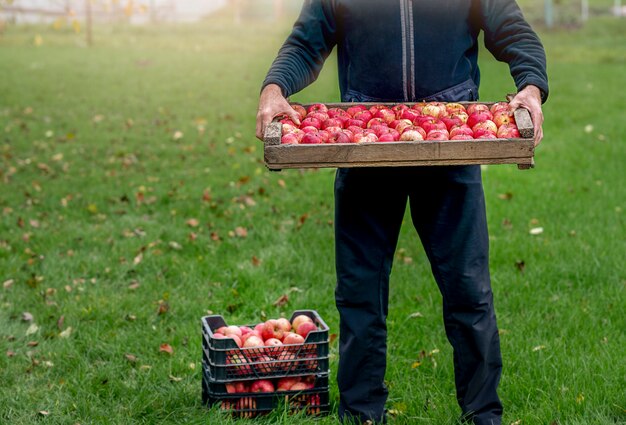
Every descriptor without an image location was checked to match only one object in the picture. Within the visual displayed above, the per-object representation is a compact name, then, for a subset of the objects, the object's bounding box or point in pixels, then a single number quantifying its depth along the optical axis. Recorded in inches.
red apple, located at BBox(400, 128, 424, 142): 126.3
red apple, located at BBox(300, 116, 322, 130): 133.8
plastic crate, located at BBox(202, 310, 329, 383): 153.9
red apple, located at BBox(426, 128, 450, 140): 126.4
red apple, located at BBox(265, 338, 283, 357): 156.3
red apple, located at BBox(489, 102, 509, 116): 130.6
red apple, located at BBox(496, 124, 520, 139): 124.0
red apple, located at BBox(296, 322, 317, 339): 163.2
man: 135.8
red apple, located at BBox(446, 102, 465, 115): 133.6
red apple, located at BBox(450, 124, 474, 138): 126.6
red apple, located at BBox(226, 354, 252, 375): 155.1
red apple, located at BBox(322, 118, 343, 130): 132.7
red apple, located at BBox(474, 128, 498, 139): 125.0
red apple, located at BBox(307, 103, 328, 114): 139.3
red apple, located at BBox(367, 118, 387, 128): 131.7
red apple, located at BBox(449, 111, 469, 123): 131.3
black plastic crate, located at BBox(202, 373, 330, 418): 155.0
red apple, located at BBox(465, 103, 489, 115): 132.7
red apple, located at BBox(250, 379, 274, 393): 155.8
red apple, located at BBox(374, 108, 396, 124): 133.8
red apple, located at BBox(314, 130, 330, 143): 126.3
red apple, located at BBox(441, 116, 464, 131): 130.0
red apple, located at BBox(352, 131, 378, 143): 124.7
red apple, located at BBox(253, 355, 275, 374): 156.1
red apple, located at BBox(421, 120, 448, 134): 128.2
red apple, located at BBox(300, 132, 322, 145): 125.7
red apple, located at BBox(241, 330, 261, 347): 159.9
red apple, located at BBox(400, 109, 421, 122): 132.1
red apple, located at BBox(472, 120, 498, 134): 125.8
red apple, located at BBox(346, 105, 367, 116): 137.9
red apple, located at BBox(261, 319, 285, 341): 162.7
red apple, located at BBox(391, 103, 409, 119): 134.4
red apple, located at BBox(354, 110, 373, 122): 135.0
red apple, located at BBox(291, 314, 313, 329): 166.2
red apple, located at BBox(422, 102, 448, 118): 133.4
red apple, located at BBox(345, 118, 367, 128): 133.6
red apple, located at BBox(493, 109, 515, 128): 127.4
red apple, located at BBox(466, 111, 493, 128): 129.0
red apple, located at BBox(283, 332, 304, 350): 158.7
